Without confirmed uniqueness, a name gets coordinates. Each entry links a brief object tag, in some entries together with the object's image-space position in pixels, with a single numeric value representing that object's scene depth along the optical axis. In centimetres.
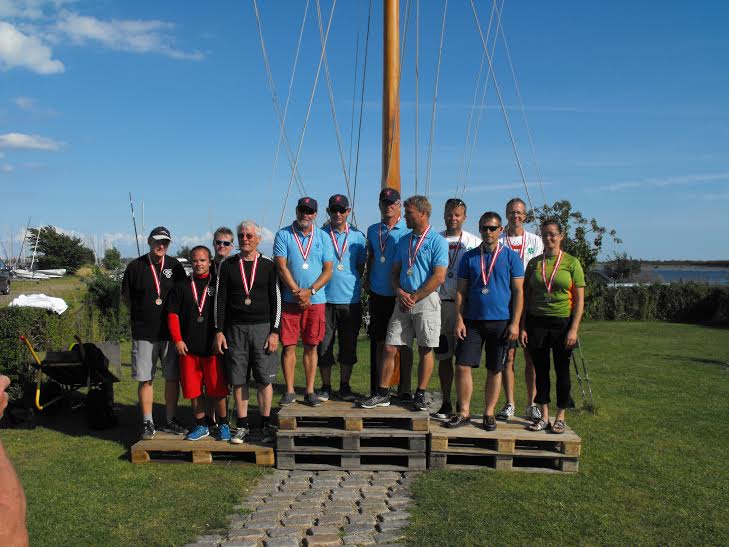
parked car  2485
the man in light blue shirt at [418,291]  557
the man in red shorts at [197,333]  564
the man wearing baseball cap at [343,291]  599
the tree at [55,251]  5438
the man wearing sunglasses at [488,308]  546
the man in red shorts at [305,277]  580
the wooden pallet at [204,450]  549
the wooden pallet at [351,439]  539
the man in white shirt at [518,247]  617
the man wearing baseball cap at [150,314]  579
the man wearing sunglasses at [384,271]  597
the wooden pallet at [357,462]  538
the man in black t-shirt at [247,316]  556
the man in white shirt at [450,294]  603
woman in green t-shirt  549
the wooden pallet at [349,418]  547
